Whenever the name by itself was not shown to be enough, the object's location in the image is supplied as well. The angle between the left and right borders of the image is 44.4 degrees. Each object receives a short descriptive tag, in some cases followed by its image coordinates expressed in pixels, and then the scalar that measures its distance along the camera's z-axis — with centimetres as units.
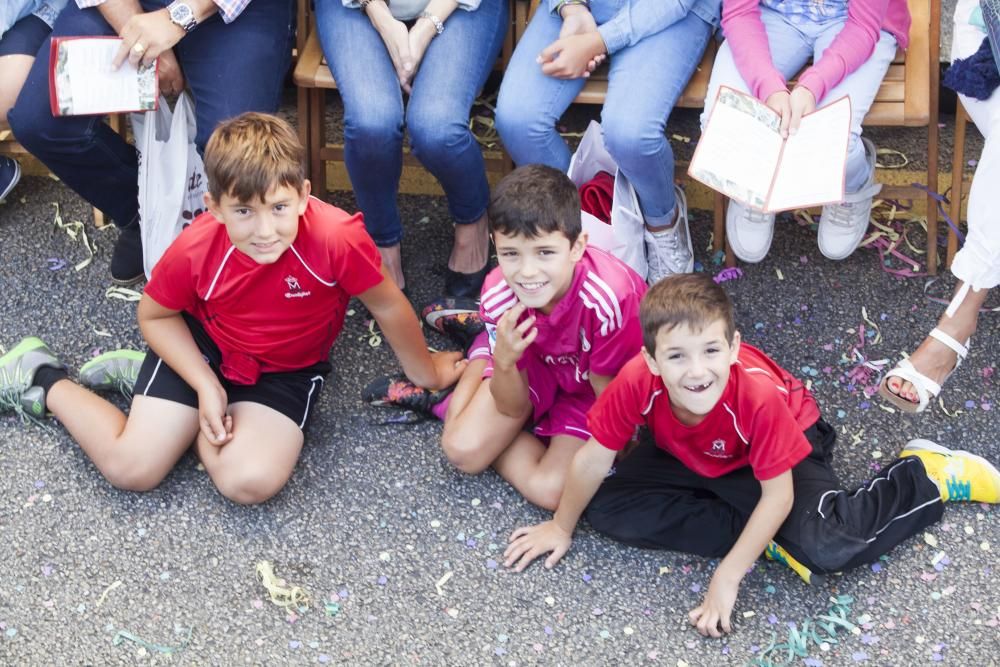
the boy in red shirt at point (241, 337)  305
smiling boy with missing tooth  271
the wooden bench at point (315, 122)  398
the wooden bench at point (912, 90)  350
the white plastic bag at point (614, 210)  356
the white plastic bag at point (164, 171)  369
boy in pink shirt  291
